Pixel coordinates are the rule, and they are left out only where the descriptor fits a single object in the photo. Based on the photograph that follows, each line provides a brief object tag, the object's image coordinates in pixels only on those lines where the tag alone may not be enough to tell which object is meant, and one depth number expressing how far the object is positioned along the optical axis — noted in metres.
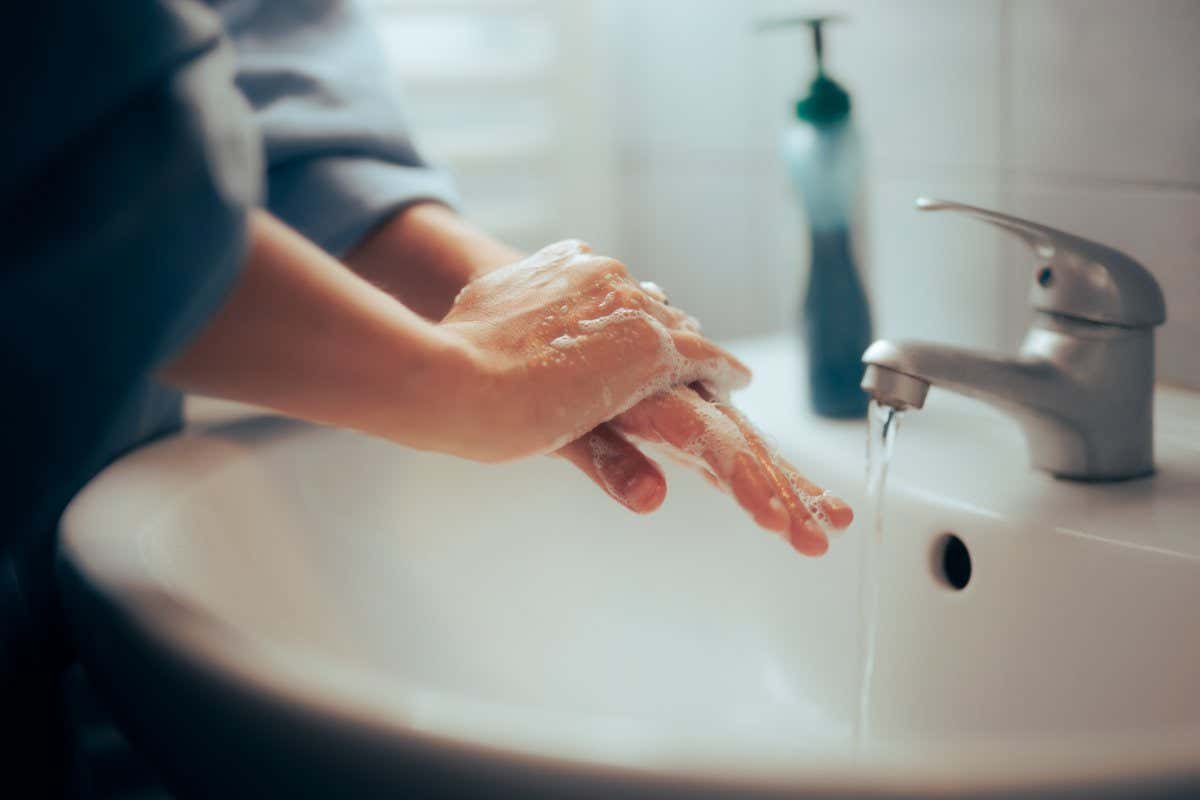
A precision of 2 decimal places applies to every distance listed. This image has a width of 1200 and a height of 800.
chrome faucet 0.57
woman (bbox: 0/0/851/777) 0.36
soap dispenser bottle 0.73
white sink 0.33
